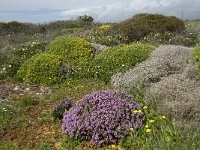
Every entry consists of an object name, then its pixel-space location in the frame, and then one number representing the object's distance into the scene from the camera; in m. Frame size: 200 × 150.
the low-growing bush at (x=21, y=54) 6.71
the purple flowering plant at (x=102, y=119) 3.65
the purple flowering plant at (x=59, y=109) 4.25
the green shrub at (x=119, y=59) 5.61
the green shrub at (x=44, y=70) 5.98
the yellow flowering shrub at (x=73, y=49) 6.49
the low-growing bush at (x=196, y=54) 5.15
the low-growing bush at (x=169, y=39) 8.37
